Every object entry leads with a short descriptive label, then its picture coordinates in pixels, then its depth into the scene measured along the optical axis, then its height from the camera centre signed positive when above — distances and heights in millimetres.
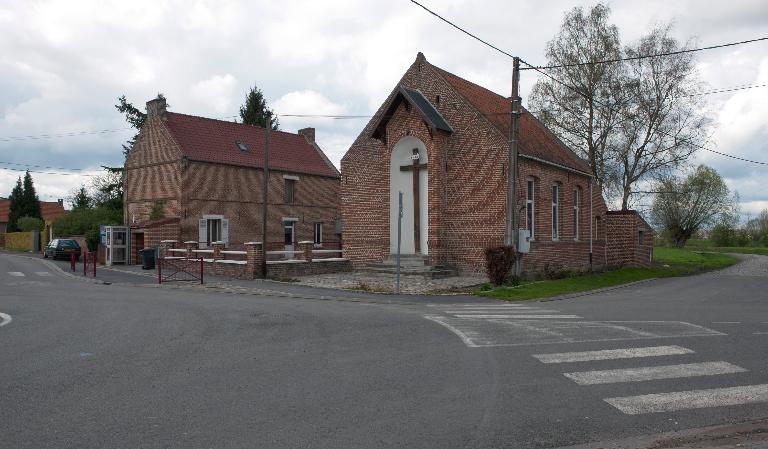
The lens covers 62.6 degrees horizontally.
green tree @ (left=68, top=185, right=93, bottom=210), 56053 +4392
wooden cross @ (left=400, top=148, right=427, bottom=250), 23594 +1843
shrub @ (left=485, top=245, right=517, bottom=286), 19141 -431
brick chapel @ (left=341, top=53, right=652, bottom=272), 22781 +2510
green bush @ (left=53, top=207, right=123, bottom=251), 39438 +1654
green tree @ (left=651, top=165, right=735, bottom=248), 66750 +4167
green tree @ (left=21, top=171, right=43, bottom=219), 69812 +5100
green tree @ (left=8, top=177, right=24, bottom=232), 69375 +4003
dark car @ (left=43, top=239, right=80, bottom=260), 37844 -158
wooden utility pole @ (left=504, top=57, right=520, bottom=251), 18922 +2550
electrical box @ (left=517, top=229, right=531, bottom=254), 19312 +185
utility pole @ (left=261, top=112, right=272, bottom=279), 22828 +818
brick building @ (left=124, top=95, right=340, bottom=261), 32781 +3445
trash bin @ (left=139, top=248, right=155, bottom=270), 27969 -512
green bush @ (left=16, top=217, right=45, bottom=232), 59684 +2156
